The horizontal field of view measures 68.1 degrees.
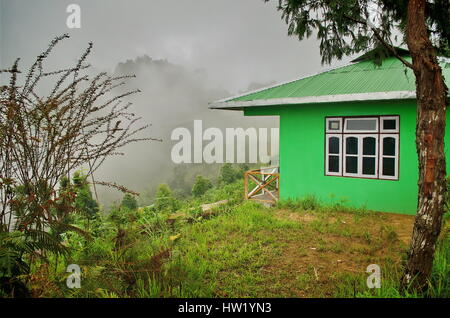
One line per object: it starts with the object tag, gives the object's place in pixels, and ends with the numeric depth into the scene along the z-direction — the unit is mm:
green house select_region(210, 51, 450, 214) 7273
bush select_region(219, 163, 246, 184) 16378
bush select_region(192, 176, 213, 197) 16016
